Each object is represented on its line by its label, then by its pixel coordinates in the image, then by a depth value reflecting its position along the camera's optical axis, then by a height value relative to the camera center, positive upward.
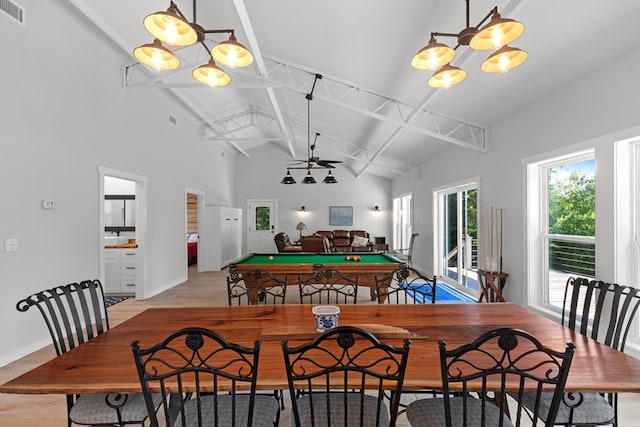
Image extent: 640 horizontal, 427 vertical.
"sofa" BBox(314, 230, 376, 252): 9.54 -0.70
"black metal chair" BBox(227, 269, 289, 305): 2.49 -0.76
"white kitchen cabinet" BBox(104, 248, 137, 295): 5.68 -0.92
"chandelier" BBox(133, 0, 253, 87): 1.79 +1.08
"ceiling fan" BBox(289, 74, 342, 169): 4.90 +2.01
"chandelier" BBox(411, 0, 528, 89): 1.68 +1.01
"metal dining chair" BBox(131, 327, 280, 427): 1.13 -0.65
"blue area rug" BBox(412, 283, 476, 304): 5.57 -1.43
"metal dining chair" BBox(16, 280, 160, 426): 1.49 -0.92
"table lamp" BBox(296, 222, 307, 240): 11.20 -0.27
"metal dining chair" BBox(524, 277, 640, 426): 1.47 -0.89
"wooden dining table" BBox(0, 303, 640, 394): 1.24 -0.64
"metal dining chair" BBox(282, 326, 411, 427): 1.12 -0.64
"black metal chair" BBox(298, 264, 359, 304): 2.49 -0.52
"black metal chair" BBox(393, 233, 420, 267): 8.45 -1.07
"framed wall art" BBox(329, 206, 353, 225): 11.44 +0.13
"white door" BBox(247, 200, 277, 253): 11.37 -0.17
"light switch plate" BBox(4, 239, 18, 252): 3.13 -0.28
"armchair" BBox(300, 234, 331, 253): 6.97 -0.56
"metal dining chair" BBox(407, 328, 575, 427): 1.09 -0.64
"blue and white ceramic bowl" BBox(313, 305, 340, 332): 1.70 -0.54
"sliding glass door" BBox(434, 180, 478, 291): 5.95 -0.30
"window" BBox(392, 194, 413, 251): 9.75 -0.07
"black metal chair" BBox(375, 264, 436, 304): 2.52 -0.51
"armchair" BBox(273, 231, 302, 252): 7.82 -0.66
